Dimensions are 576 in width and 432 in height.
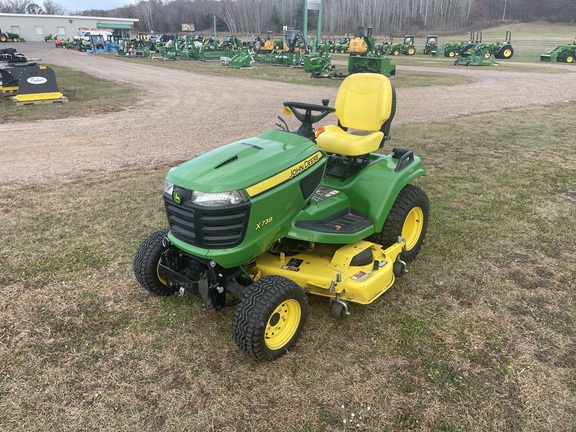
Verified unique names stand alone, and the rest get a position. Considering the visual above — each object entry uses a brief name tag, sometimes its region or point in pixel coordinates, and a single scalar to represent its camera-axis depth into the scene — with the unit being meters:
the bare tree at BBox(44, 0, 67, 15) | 127.56
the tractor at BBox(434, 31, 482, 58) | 34.81
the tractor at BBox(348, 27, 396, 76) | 19.44
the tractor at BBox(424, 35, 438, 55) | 37.12
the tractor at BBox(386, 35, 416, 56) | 36.62
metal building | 71.06
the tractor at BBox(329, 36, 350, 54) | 38.38
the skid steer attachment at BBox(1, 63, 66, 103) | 12.22
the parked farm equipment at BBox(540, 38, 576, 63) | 29.13
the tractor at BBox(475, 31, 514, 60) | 30.38
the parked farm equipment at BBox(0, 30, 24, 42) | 54.93
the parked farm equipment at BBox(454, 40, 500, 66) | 26.97
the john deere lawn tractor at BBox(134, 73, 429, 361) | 2.76
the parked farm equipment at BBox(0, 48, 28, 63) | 14.02
